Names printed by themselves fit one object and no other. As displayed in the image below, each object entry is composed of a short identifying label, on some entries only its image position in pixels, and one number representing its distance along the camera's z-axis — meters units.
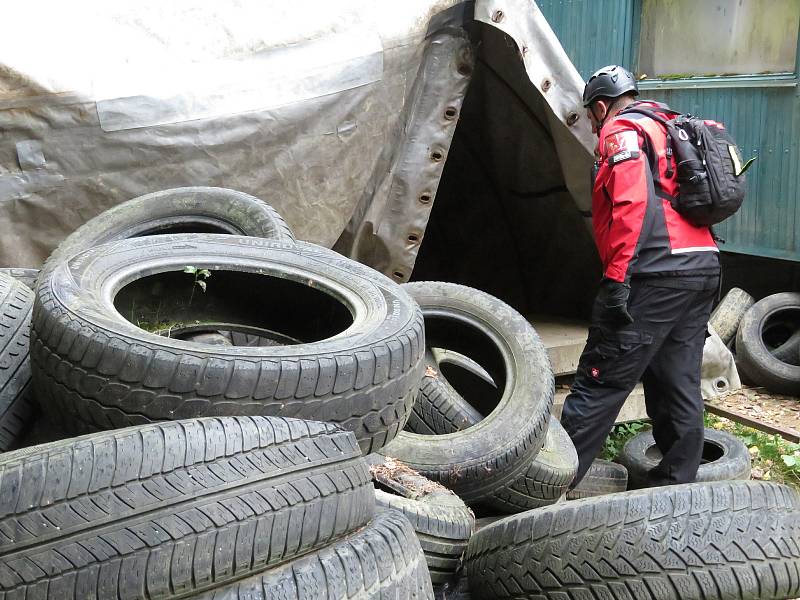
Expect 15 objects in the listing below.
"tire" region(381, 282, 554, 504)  3.47
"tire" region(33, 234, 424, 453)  2.38
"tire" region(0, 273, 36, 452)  2.80
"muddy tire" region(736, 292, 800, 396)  6.39
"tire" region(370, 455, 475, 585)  2.81
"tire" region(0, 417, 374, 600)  1.77
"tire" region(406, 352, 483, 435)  3.85
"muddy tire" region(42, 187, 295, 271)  3.78
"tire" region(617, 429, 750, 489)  4.66
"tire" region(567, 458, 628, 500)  4.65
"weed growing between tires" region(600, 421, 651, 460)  5.44
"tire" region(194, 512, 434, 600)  1.94
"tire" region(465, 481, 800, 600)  2.34
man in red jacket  4.30
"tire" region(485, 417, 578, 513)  3.68
